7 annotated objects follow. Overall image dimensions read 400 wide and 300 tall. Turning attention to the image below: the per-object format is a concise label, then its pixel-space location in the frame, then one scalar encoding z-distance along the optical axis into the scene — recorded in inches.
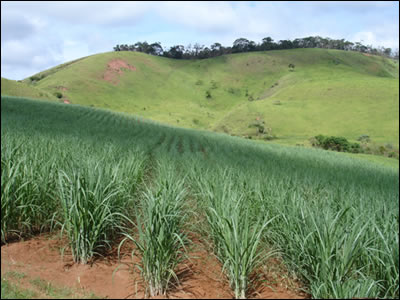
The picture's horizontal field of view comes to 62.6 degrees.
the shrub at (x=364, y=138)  1541.0
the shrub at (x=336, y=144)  1397.6
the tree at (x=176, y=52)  4977.9
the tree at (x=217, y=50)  5054.1
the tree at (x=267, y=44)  5068.9
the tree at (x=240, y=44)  5152.6
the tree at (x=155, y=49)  4958.2
